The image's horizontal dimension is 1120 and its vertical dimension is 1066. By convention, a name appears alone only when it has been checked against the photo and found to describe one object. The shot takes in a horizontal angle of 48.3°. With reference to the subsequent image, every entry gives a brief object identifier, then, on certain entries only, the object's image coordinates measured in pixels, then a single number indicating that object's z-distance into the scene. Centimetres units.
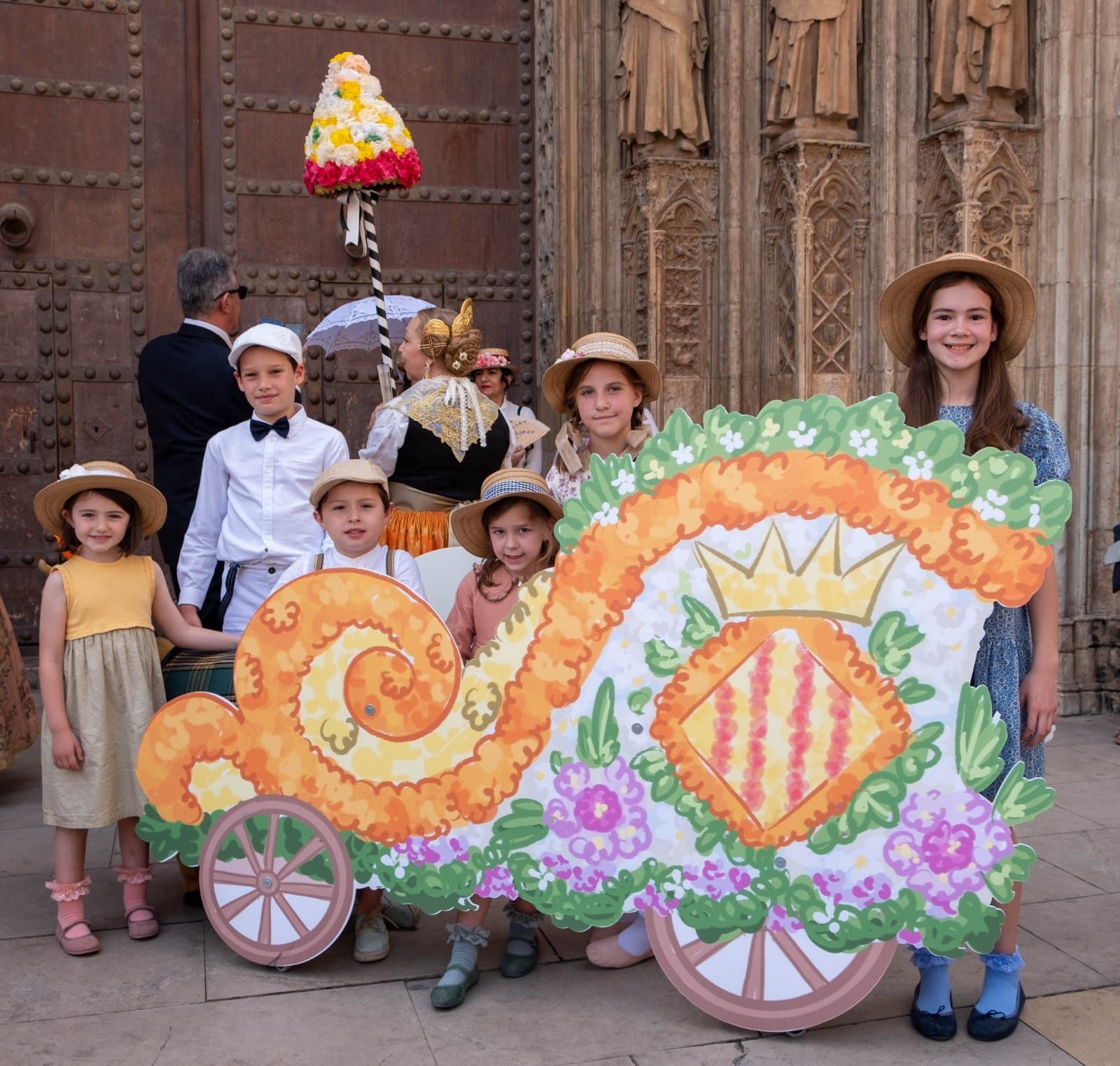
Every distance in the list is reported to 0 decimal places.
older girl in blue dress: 296
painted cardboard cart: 284
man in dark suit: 423
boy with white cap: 374
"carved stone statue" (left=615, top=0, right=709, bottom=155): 615
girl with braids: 355
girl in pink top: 326
